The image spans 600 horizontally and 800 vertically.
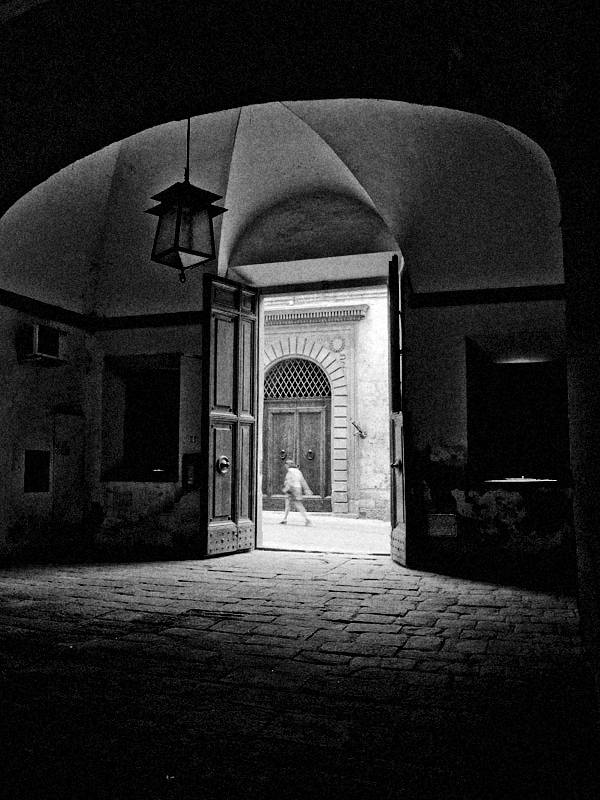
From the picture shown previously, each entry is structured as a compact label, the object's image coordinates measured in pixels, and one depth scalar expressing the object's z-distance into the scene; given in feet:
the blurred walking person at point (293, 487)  43.58
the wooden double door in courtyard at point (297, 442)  52.60
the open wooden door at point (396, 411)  24.53
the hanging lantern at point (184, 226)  20.27
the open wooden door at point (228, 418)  26.68
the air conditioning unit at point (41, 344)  25.62
